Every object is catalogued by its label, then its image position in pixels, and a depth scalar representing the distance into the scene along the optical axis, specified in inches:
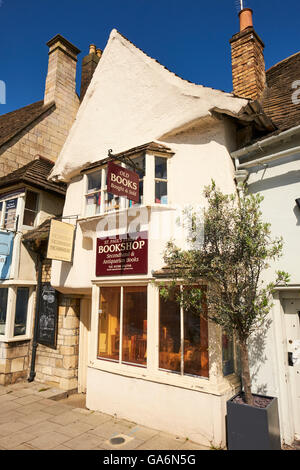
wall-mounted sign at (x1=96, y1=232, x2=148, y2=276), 276.8
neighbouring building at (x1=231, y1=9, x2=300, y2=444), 220.4
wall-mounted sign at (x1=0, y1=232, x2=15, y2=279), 394.9
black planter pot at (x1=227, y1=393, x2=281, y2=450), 183.3
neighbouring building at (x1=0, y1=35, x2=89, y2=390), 371.9
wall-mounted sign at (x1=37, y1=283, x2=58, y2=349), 374.3
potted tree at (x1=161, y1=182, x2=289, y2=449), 189.6
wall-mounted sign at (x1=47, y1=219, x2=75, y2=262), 320.2
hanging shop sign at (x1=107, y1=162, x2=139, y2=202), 257.1
